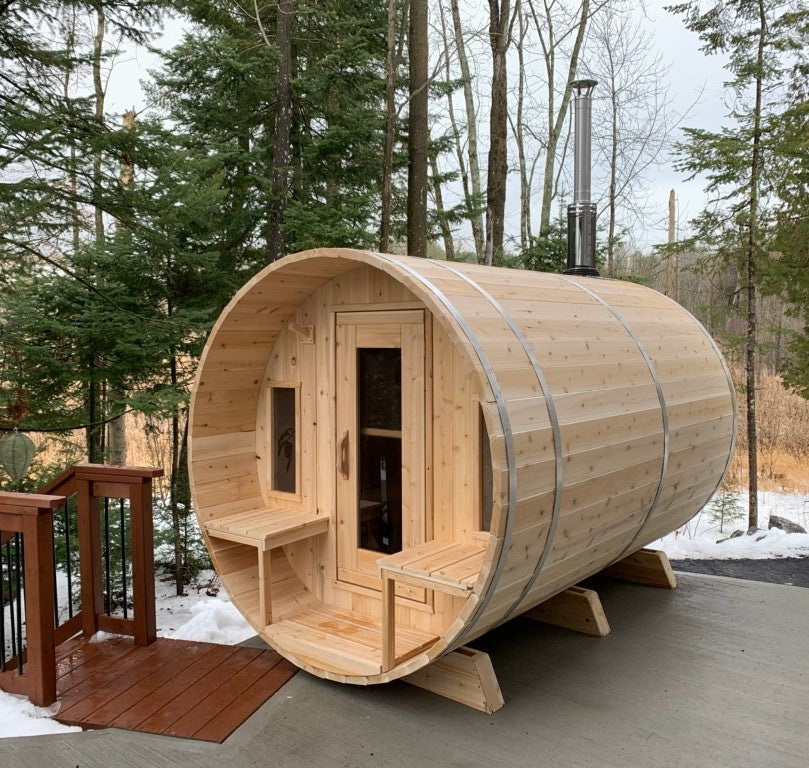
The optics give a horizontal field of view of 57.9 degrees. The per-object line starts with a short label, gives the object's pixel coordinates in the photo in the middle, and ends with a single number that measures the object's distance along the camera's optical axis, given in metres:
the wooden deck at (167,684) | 3.75
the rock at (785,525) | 8.90
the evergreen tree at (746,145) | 9.01
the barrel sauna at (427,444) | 3.48
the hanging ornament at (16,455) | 5.78
